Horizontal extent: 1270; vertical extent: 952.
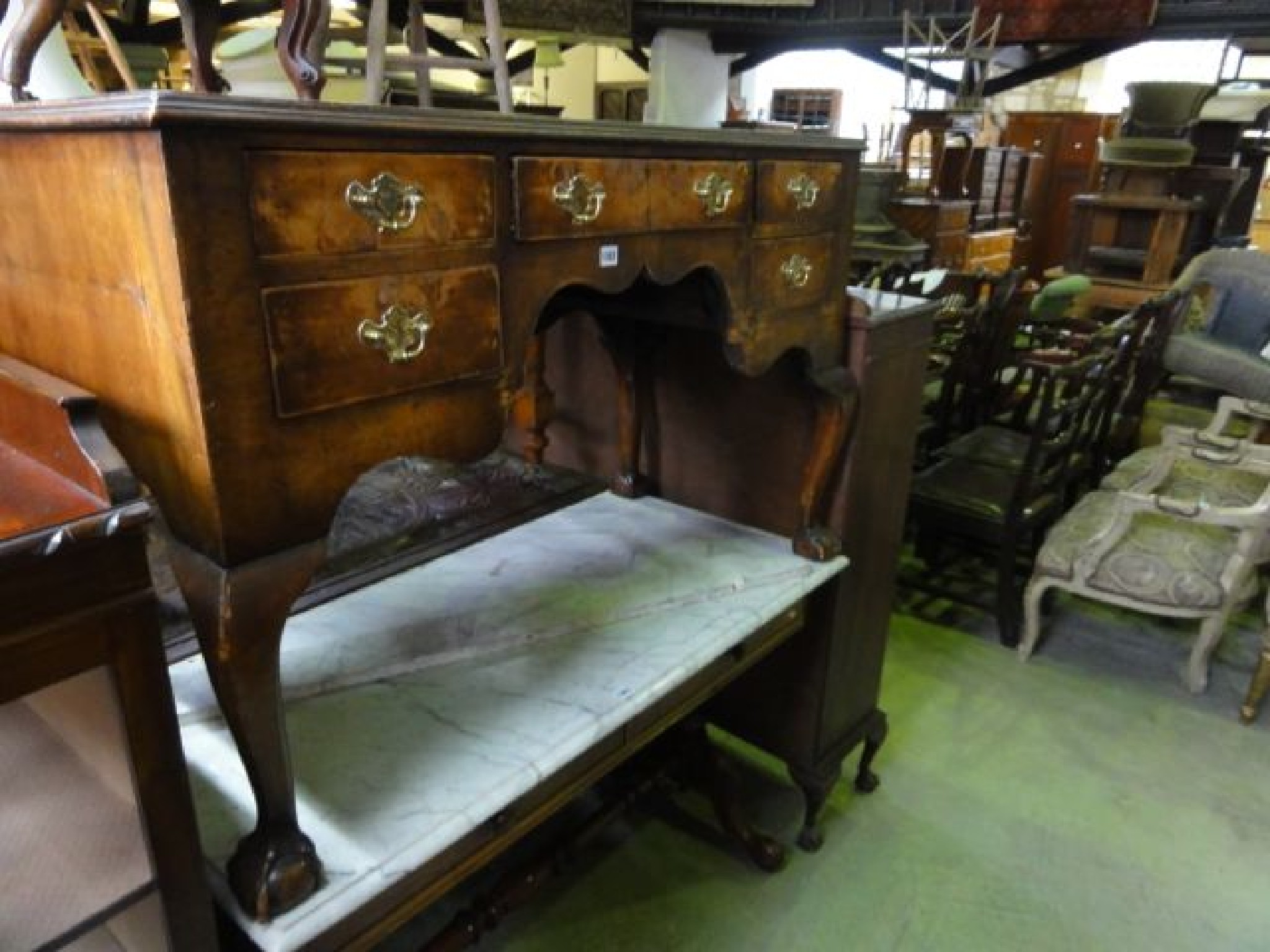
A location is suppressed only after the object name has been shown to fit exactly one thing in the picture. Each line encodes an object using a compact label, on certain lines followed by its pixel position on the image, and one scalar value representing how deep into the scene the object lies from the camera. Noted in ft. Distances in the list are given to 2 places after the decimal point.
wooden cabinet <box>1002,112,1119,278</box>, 28.27
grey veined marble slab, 3.21
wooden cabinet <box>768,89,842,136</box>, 33.42
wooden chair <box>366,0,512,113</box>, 5.64
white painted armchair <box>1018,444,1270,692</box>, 7.76
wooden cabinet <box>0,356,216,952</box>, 2.01
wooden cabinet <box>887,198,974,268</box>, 20.43
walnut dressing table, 2.24
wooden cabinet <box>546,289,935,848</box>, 5.40
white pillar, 22.66
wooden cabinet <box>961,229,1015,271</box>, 22.75
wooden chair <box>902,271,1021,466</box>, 11.13
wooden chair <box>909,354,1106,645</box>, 8.47
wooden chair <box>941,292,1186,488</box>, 9.52
